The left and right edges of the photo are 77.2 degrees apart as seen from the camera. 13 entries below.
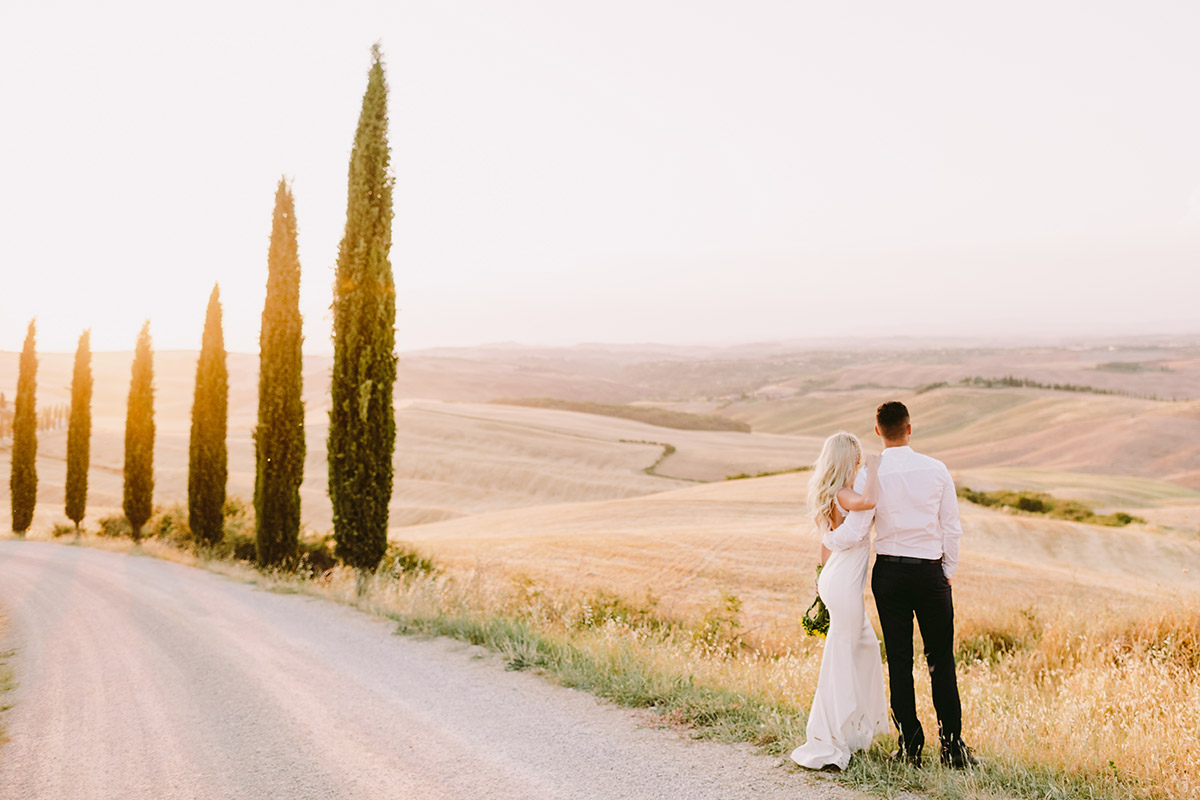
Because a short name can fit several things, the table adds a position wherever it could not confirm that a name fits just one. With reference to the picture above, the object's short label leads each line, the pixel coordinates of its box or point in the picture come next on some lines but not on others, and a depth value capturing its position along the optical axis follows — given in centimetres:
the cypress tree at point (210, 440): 2314
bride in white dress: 484
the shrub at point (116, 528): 2821
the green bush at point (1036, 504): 3587
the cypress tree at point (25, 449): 3180
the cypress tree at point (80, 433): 2994
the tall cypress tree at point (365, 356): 1463
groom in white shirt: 482
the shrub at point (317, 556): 1722
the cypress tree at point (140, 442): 2653
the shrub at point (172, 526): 2497
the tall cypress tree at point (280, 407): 1762
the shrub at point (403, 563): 1476
